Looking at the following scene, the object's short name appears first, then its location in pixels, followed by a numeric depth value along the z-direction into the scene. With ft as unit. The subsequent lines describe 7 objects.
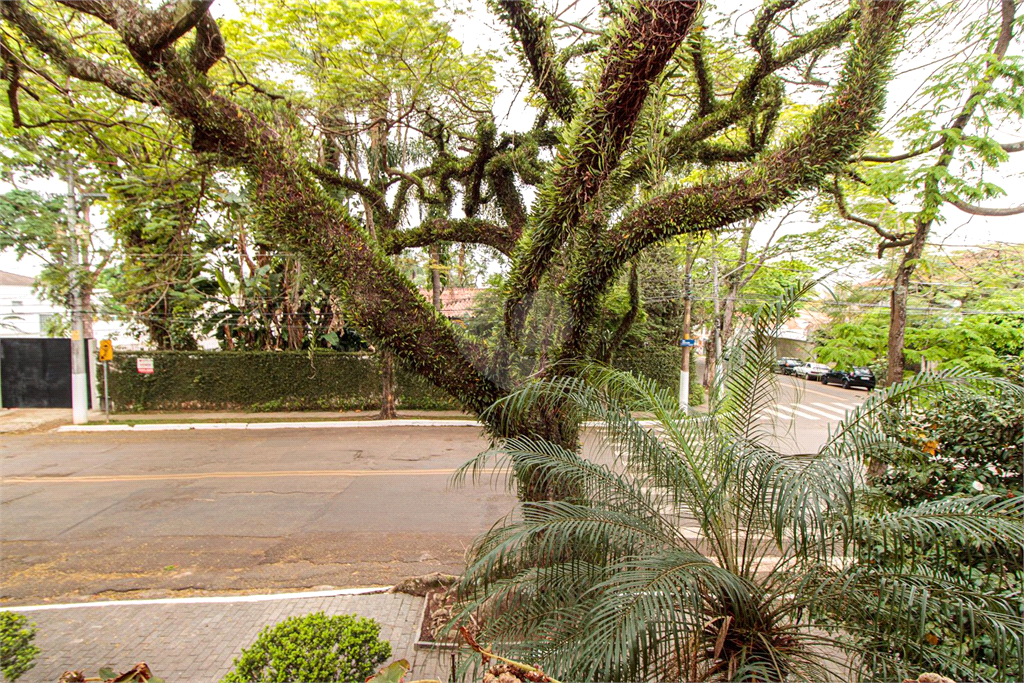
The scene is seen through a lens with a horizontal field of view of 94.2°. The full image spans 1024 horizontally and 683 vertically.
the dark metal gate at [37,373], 31.85
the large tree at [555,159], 7.06
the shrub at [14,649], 6.89
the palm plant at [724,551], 4.74
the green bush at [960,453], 7.98
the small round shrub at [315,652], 7.08
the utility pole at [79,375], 29.14
